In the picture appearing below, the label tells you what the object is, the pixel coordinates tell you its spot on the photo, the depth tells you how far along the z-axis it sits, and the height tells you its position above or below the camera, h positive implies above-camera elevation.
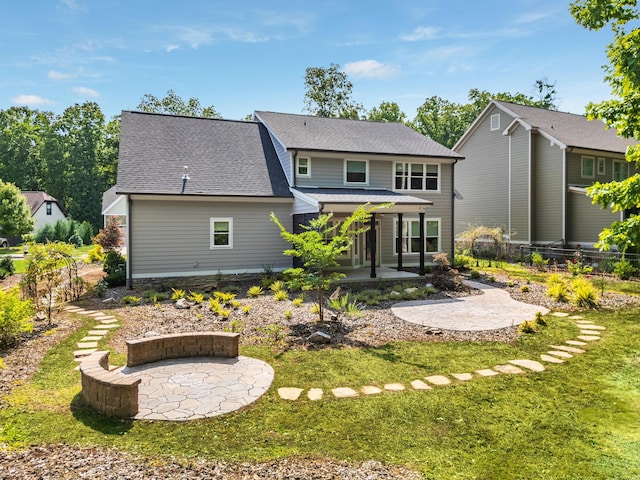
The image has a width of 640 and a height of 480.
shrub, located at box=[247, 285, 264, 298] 12.75 -1.69
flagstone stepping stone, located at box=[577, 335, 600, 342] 8.19 -2.07
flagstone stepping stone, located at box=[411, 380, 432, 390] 5.75 -2.14
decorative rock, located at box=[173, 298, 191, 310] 11.21 -1.84
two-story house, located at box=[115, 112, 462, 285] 14.38 +2.12
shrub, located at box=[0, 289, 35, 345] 7.30 -1.43
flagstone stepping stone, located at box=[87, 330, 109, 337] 8.63 -2.03
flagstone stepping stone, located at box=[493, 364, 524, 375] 6.46 -2.14
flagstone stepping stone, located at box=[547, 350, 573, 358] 7.21 -2.11
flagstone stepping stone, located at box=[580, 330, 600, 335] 8.68 -2.05
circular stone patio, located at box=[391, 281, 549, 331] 9.55 -1.98
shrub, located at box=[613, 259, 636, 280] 15.54 -1.23
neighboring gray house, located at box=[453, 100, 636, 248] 21.12 +3.87
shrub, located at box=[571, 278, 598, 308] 11.24 -1.67
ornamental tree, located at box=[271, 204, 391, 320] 9.12 -0.34
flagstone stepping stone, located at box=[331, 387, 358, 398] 5.52 -2.15
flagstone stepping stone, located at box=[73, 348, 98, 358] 7.21 -2.07
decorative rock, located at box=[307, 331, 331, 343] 8.00 -1.98
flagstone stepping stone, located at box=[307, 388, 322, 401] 5.41 -2.14
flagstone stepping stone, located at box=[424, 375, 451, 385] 5.96 -2.13
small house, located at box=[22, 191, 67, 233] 42.37 +3.51
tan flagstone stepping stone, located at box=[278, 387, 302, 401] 5.45 -2.14
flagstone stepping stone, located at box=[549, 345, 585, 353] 7.49 -2.10
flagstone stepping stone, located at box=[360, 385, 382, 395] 5.62 -2.15
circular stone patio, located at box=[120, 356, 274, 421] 5.05 -2.13
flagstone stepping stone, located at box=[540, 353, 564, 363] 6.94 -2.12
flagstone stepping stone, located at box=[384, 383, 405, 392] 5.71 -2.15
